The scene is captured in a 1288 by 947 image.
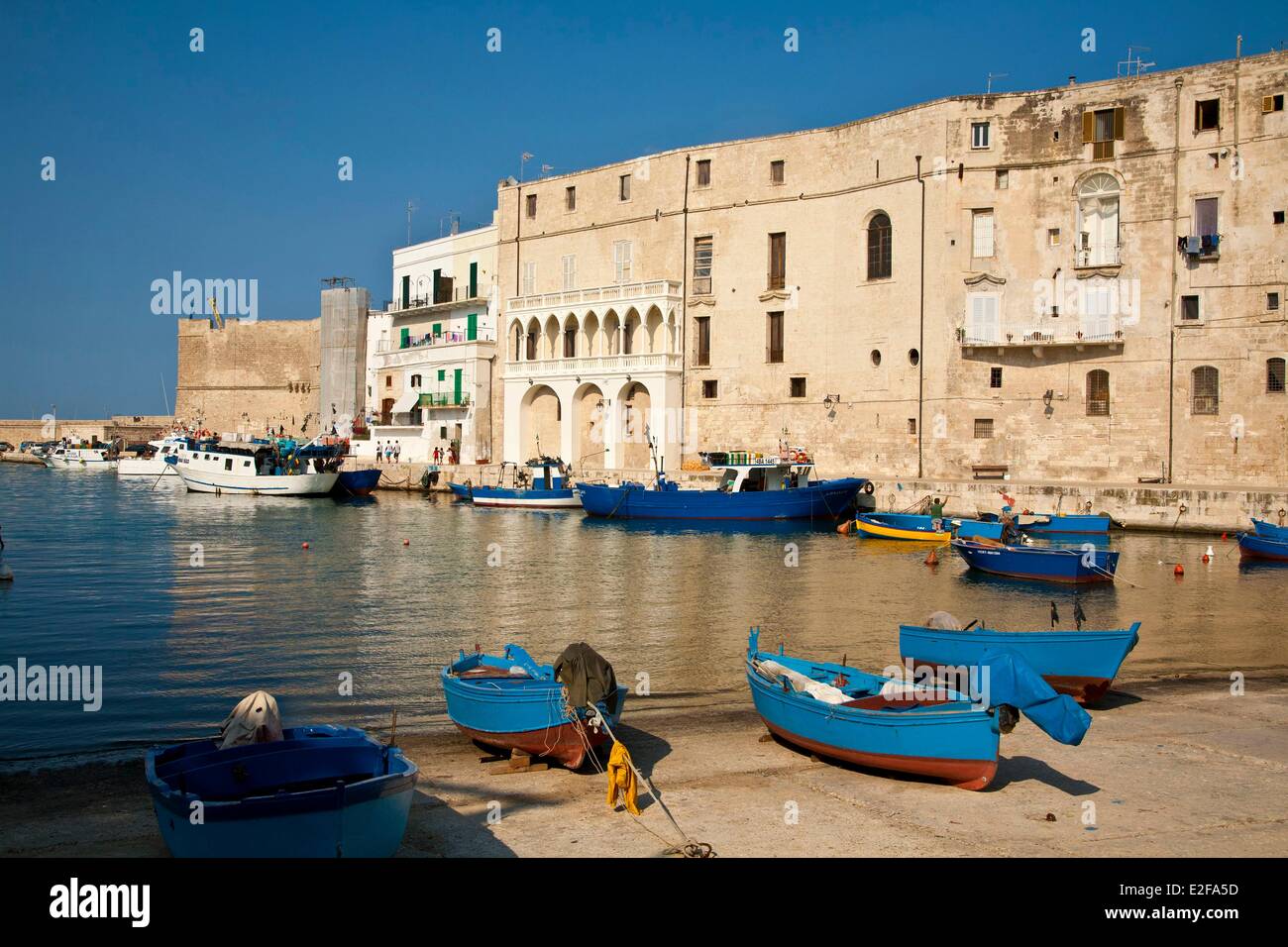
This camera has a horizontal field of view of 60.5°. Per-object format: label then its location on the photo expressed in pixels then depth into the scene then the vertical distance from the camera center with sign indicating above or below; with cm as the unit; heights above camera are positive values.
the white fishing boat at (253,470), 4628 -73
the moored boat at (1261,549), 2425 -205
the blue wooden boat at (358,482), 4644 -123
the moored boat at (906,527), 2820 -188
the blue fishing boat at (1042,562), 2062 -207
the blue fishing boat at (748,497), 3328 -134
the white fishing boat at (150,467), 6363 -82
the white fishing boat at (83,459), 7944 -48
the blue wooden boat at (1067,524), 2652 -168
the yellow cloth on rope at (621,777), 776 -228
